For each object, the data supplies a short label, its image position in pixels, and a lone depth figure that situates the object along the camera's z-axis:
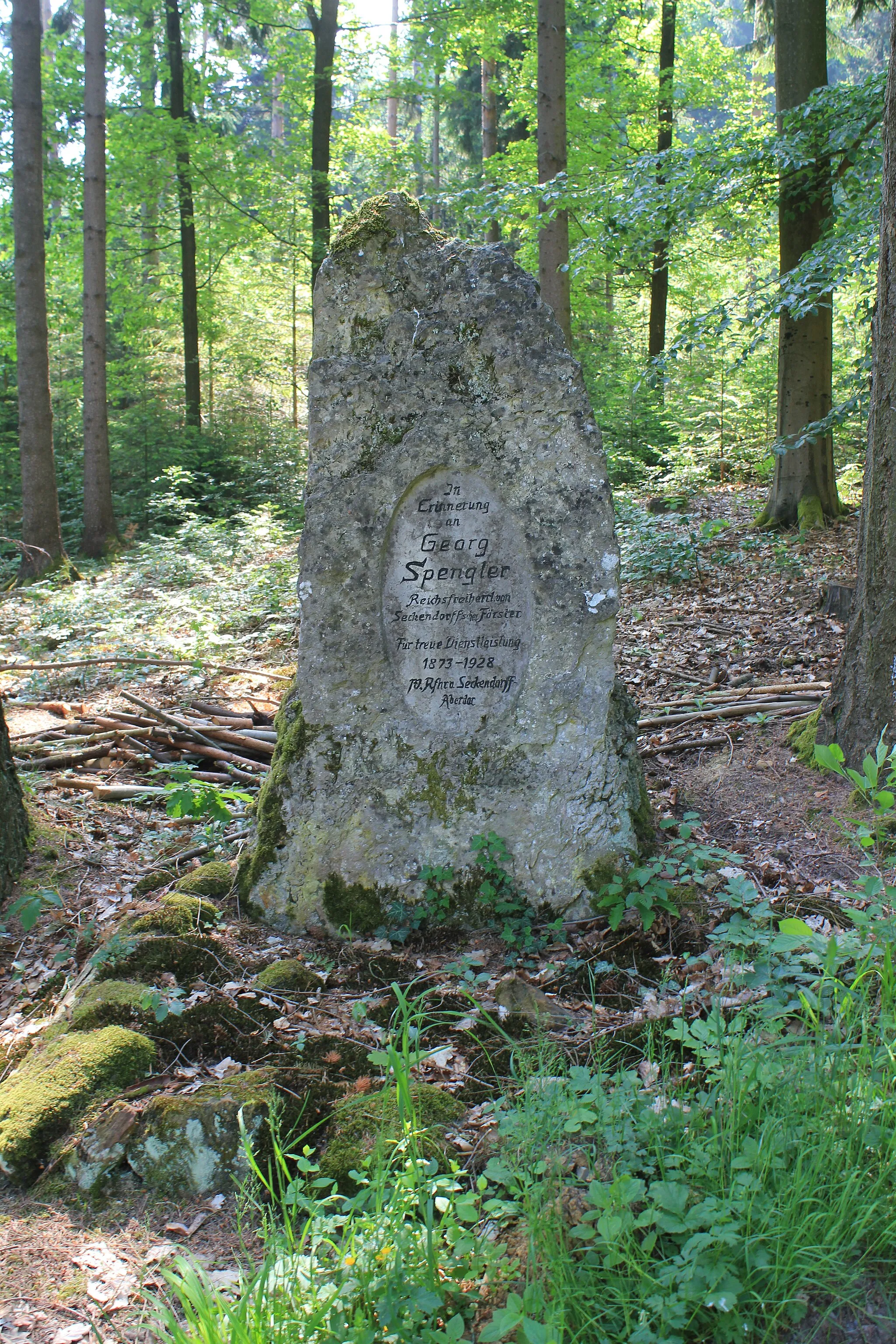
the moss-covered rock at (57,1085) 2.56
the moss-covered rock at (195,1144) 2.49
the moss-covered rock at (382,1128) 2.37
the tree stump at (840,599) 6.98
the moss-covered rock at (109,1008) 3.05
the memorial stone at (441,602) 3.83
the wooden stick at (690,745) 5.29
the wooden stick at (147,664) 6.83
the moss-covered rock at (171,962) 3.36
